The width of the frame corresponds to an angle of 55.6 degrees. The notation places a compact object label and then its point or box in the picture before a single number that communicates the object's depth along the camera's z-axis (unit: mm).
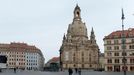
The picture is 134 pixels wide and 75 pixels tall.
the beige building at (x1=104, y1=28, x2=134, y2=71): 41517
